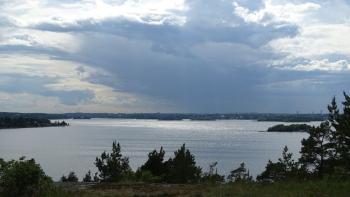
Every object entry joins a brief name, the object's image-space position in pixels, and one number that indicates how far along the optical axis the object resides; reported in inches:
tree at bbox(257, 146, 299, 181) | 1282.0
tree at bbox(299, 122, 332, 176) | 1301.7
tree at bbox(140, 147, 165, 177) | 1642.3
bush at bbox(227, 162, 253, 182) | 609.8
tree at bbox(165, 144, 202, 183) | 1368.1
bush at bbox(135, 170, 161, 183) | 1193.9
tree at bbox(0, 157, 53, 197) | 454.9
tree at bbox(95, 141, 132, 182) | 1995.6
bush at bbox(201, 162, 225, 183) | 607.2
